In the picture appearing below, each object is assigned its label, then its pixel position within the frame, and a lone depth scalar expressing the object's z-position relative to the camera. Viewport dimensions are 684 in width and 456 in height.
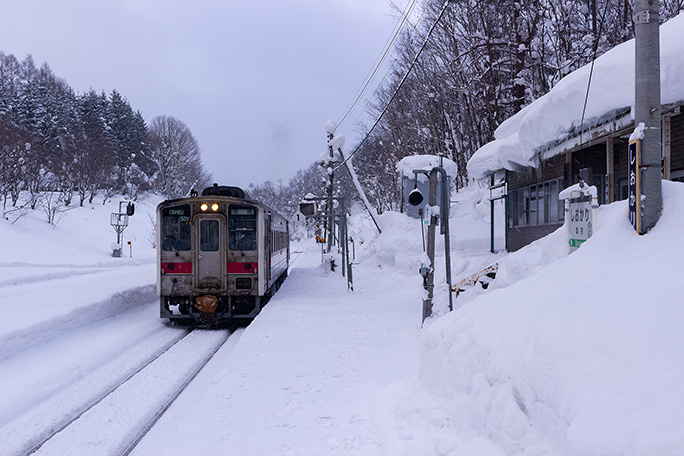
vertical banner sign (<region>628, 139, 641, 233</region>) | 4.13
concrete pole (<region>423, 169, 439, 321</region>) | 9.14
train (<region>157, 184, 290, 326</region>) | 11.51
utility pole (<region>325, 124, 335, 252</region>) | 26.80
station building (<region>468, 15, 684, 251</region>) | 8.46
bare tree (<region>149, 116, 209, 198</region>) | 64.69
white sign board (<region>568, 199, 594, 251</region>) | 6.53
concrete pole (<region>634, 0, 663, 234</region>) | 4.16
